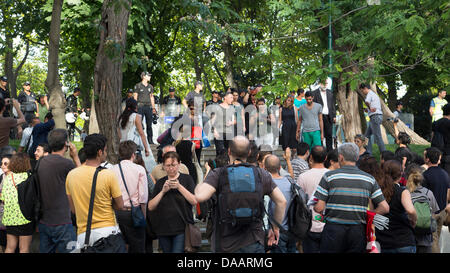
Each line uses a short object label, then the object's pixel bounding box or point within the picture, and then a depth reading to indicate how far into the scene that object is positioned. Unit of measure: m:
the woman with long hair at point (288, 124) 15.17
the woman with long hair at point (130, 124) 10.48
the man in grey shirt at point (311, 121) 14.33
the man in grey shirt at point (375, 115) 15.03
